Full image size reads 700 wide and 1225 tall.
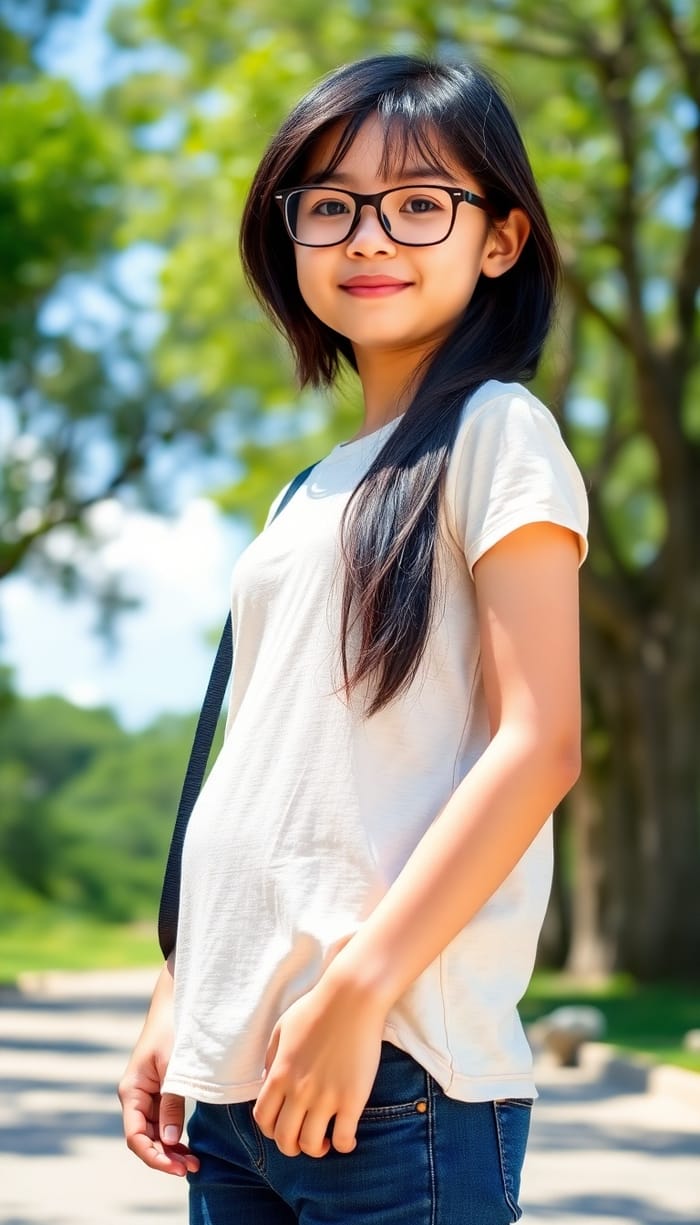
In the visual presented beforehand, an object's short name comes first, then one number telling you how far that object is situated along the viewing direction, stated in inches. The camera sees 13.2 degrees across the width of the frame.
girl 76.0
